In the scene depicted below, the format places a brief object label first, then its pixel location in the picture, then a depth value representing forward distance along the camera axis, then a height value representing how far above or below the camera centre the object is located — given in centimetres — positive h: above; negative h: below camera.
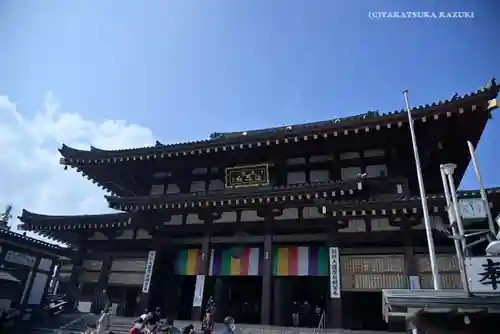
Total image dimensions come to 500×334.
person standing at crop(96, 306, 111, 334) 1185 -44
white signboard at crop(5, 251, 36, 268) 1693 +202
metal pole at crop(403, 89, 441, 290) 1015 +342
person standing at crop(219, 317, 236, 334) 838 -16
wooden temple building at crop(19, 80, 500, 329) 1258 +370
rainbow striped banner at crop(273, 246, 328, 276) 1380 +227
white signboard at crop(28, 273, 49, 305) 1770 +76
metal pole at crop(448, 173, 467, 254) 711 +234
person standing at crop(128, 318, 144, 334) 788 -32
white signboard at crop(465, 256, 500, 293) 620 +104
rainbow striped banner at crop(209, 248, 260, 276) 1466 +222
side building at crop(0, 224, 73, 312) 1661 +163
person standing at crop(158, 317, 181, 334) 1098 -42
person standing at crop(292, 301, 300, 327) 1539 +42
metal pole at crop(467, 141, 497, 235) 768 +350
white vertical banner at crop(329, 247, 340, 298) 1258 +178
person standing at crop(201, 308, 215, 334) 1139 -19
